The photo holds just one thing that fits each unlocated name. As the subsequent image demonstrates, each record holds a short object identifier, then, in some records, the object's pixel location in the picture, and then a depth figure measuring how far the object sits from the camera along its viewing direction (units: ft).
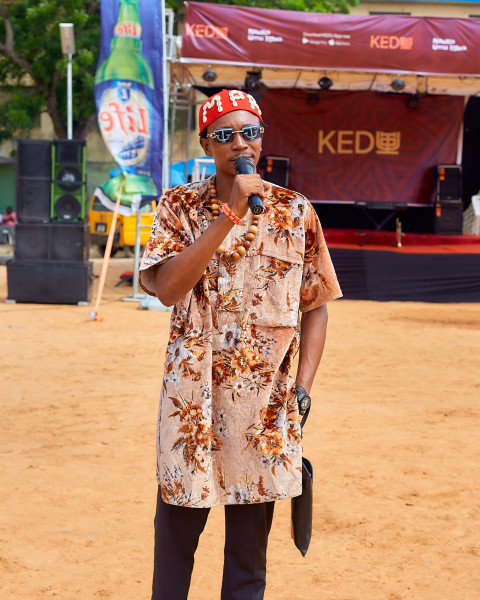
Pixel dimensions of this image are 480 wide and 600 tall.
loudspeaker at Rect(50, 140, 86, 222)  39.75
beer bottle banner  33.01
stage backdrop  52.75
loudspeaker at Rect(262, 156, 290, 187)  52.37
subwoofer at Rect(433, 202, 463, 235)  51.42
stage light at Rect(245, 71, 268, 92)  42.55
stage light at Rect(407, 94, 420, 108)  51.49
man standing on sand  7.09
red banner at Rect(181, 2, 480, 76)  38.47
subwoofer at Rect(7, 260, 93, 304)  39.47
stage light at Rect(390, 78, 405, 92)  43.57
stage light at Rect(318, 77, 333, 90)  44.10
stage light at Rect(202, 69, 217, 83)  41.63
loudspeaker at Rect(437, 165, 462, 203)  52.19
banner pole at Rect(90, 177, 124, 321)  34.14
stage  42.63
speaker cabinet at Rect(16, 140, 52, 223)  39.81
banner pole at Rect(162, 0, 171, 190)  33.58
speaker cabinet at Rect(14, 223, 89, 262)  39.68
